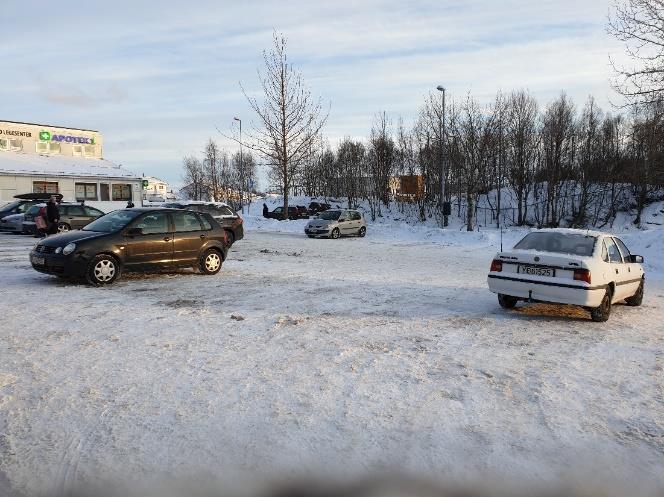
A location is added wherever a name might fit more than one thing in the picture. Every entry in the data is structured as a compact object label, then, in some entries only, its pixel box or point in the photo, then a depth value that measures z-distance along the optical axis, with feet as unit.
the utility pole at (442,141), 94.85
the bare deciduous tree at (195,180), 247.91
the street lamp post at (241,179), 177.25
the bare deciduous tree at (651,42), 55.93
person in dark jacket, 63.62
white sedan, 24.94
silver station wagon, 84.99
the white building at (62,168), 130.82
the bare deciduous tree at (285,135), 122.11
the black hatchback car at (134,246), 32.83
